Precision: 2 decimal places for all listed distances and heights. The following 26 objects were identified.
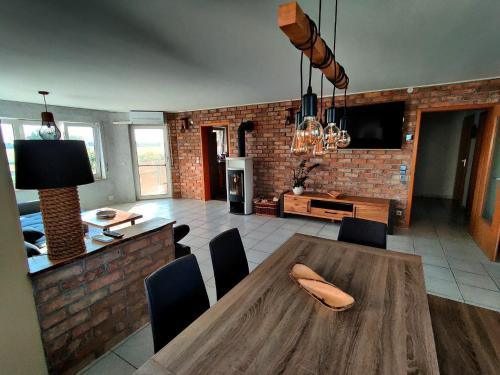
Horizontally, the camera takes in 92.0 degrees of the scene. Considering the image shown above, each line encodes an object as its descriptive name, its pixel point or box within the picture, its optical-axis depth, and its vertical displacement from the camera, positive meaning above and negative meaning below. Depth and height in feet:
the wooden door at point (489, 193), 10.07 -2.10
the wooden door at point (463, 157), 17.84 -0.71
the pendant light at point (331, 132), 5.37 +0.36
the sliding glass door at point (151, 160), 21.11 -0.96
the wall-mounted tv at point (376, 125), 12.88 +1.24
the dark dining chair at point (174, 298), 3.76 -2.51
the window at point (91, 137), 18.04 +1.00
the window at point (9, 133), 14.93 +1.07
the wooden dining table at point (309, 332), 2.82 -2.48
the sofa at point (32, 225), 6.71 -3.35
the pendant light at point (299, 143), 3.93 +0.09
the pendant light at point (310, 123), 3.66 +0.40
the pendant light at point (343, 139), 5.77 +0.22
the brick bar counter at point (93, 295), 4.74 -3.21
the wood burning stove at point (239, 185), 16.89 -2.52
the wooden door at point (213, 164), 21.63 -1.39
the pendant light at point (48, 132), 15.60 +1.17
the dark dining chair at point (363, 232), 6.51 -2.31
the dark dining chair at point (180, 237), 8.57 -3.10
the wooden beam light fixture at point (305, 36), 2.76 +1.43
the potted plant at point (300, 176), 15.38 -1.82
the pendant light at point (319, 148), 4.16 +0.00
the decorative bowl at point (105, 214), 10.80 -2.88
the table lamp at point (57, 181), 4.30 -0.57
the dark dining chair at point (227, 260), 5.32 -2.57
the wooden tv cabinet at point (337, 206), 12.79 -3.34
